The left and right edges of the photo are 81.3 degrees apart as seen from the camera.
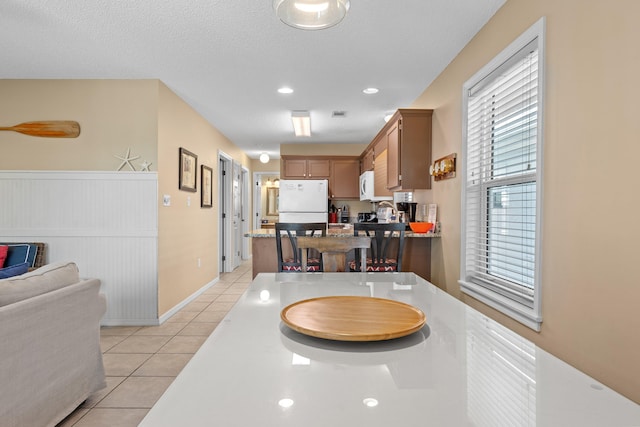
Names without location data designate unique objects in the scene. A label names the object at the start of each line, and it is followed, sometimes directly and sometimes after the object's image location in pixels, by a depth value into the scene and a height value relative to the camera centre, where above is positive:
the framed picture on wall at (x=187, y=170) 4.26 +0.45
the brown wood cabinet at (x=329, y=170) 6.79 +0.70
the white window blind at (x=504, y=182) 2.06 +0.17
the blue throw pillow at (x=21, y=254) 3.30 -0.42
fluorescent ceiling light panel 4.67 +1.14
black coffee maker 4.10 -0.01
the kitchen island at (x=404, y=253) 3.62 -0.45
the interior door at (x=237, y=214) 7.19 -0.13
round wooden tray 0.85 -0.29
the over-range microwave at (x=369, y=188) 5.21 +0.30
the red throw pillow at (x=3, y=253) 3.22 -0.40
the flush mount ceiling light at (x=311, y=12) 1.45 +0.78
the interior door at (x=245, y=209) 8.01 -0.03
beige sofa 1.55 -0.65
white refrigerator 6.34 +0.15
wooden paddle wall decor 3.59 +0.76
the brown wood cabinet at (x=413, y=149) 3.65 +0.59
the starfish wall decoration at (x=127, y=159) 3.64 +0.47
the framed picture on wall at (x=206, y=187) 5.05 +0.29
